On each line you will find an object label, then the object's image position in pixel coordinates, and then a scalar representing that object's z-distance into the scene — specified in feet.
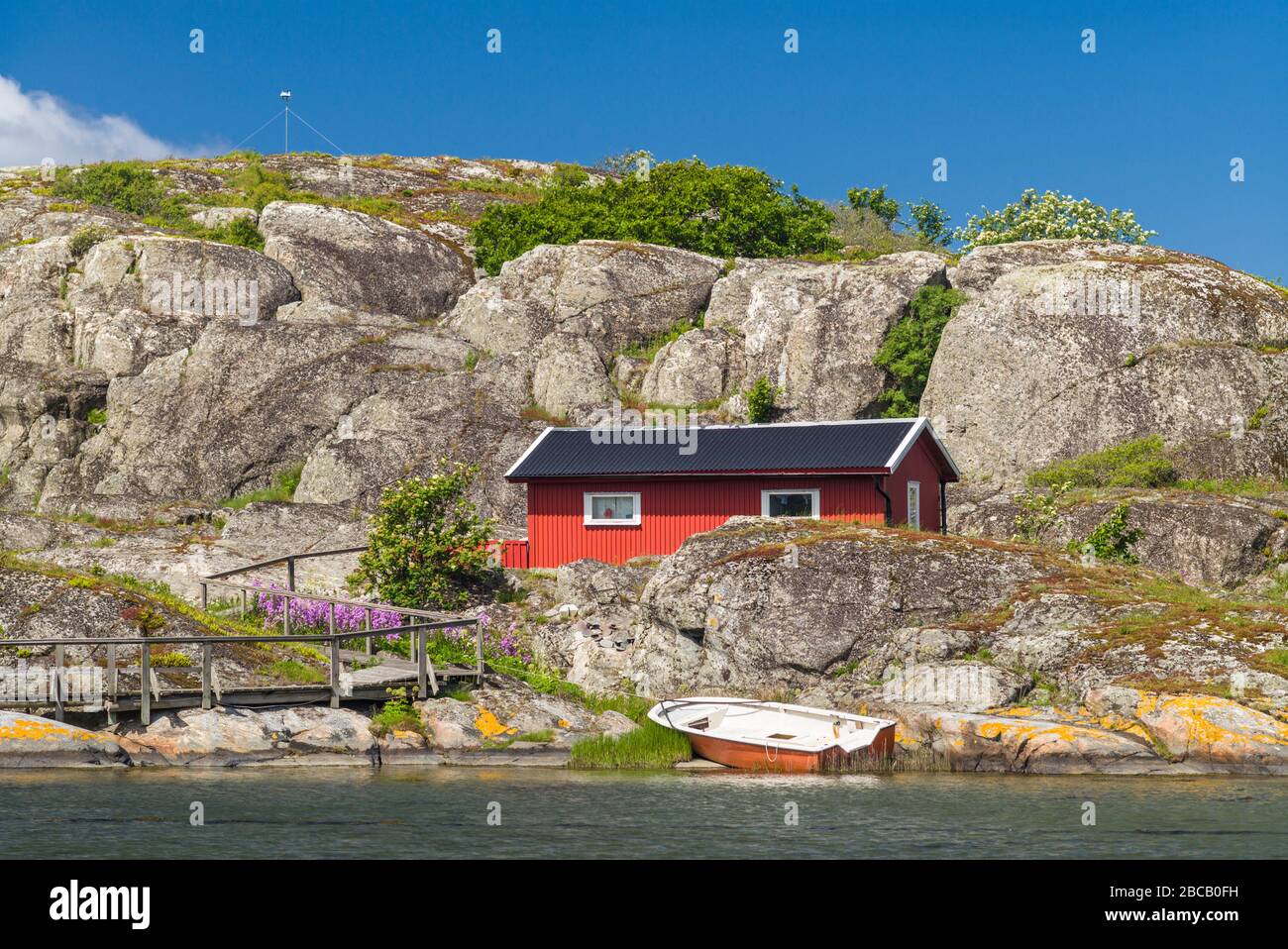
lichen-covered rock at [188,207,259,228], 236.84
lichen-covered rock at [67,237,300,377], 198.59
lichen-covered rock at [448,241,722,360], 198.29
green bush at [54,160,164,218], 261.03
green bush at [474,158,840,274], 225.76
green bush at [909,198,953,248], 308.81
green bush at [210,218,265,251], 226.17
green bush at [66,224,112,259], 213.05
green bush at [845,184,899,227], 298.97
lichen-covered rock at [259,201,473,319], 215.04
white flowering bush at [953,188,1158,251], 268.82
